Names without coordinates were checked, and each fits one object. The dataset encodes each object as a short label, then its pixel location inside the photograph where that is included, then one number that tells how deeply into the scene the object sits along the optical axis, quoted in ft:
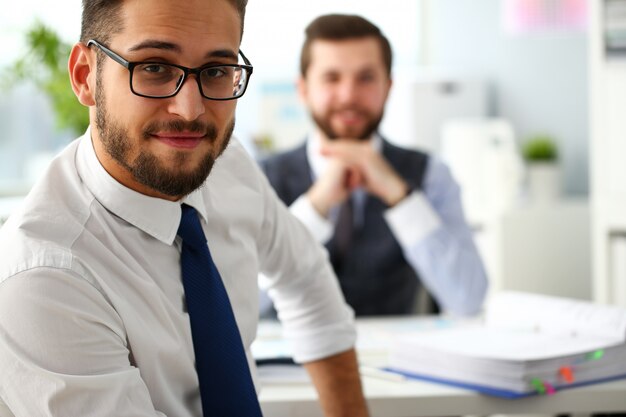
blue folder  4.86
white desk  4.91
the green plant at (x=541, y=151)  14.80
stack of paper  4.91
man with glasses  3.66
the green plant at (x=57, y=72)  9.91
